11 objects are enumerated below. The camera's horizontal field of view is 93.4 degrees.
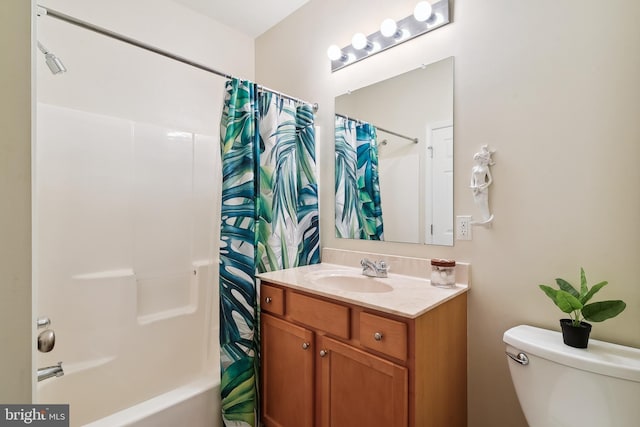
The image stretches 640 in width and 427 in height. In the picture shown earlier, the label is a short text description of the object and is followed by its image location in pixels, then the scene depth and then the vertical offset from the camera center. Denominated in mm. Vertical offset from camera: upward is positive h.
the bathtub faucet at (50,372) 805 -441
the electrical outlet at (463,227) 1430 -74
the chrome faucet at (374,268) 1643 -313
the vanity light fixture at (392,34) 1492 +984
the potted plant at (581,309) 962 -317
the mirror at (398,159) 1521 +302
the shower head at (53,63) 1196 +601
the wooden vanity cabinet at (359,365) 1107 -650
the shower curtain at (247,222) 1629 -68
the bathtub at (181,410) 1289 -918
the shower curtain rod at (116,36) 1197 +795
